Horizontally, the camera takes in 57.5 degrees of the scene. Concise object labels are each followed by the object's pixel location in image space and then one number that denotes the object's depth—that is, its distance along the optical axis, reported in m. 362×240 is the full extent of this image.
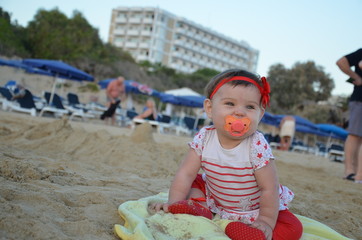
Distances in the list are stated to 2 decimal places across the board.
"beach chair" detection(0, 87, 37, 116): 11.02
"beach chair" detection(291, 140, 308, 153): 18.05
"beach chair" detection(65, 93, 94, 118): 15.26
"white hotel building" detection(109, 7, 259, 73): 63.62
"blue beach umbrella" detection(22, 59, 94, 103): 13.24
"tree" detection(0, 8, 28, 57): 24.95
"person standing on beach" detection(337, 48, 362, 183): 4.85
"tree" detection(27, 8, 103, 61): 27.88
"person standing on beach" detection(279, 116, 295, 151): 15.11
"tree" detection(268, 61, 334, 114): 38.50
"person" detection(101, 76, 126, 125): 12.41
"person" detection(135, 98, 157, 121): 12.83
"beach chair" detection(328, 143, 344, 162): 13.93
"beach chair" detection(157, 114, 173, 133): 15.11
